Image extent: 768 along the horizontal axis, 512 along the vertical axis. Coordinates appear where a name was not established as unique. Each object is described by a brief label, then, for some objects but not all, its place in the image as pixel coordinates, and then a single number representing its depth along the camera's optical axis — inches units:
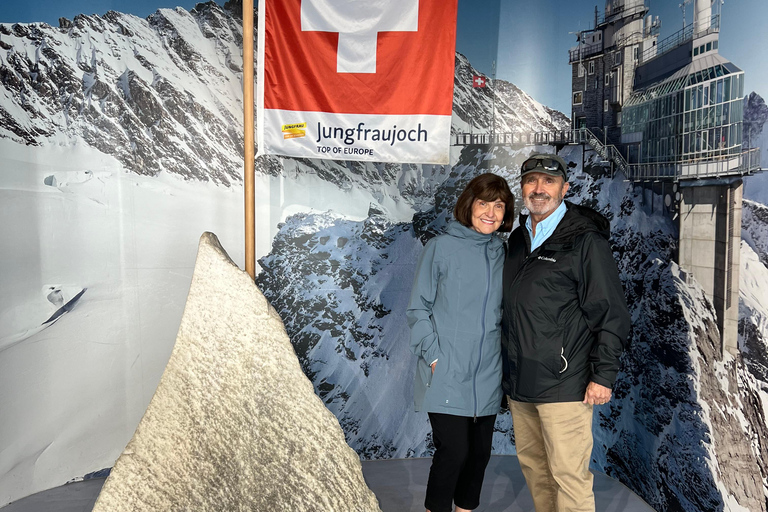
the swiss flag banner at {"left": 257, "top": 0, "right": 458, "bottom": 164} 99.4
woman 69.7
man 64.3
